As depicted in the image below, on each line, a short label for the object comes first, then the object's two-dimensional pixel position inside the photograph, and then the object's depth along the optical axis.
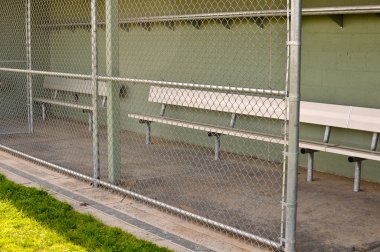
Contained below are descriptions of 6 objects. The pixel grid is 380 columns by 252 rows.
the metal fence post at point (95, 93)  6.02
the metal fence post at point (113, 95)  6.12
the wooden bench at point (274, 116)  6.57
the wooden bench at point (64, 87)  11.39
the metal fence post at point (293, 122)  3.80
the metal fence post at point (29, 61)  8.89
